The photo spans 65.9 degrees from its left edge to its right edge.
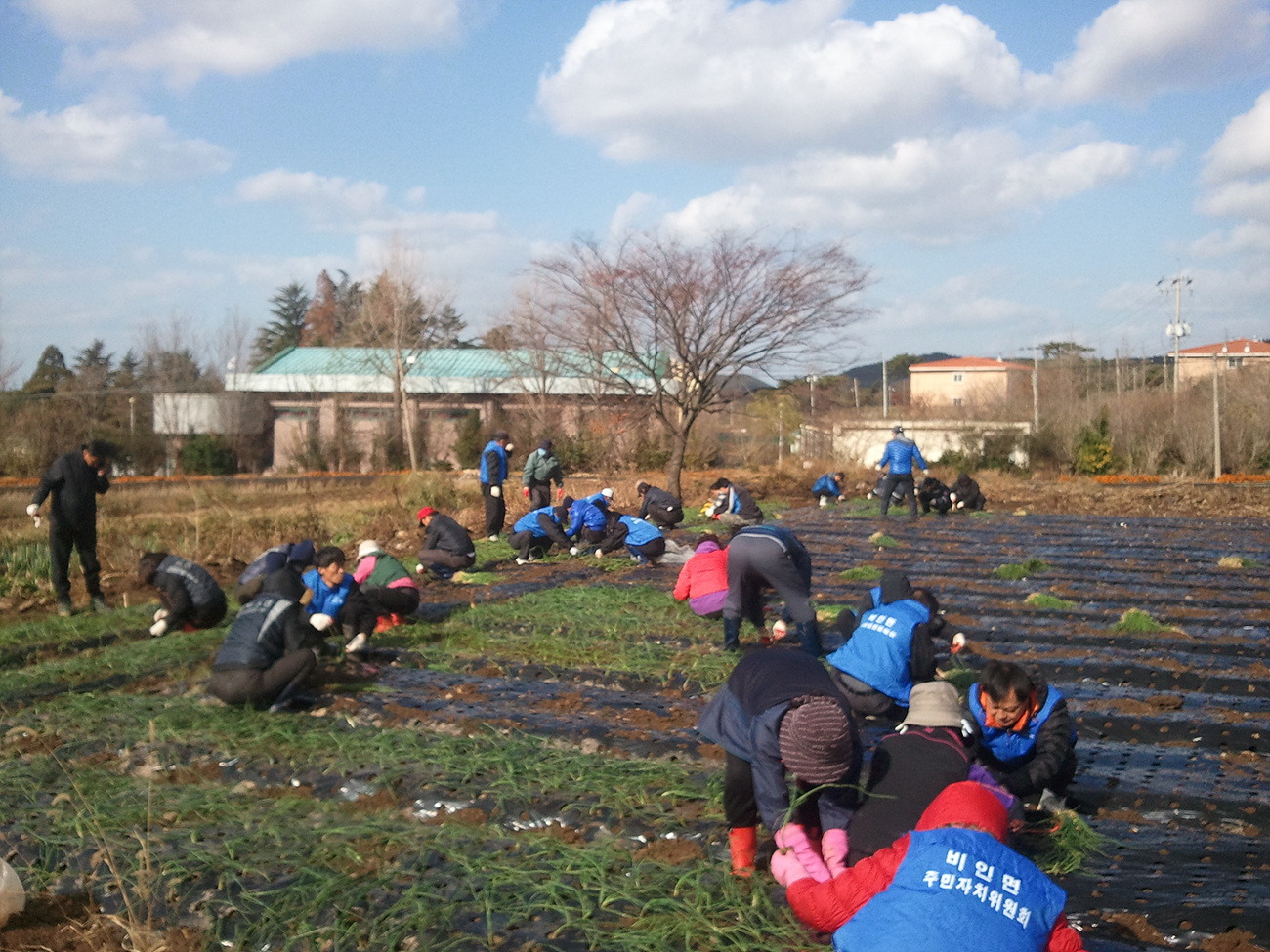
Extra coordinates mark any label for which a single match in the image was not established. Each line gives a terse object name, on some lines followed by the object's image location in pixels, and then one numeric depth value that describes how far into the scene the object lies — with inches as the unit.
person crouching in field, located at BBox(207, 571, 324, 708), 203.6
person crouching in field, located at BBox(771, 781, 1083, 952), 89.8
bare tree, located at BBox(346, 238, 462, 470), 1310.3
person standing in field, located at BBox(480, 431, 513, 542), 478.3
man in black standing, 338.3
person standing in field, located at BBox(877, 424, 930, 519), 587.2
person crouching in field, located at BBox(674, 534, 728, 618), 287.0
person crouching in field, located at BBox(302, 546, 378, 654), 262.4
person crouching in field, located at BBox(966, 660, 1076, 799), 152.3
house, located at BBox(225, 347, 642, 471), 1291.8
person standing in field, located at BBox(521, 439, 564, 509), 502.6
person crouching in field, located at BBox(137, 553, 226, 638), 277.3
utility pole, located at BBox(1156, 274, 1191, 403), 1336.1
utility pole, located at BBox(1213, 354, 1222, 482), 1061.1
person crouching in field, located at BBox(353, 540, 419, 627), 290.5
